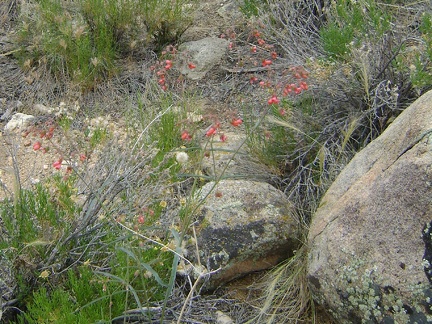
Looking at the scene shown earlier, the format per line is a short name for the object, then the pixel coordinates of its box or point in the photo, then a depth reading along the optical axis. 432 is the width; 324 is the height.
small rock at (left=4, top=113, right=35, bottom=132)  4.18
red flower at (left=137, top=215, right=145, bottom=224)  2.26
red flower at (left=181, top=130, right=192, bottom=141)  2.23
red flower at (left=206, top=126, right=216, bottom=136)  2.08
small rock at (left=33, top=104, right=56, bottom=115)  4.33
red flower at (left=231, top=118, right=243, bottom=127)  2.24
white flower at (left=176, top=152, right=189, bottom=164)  2.14
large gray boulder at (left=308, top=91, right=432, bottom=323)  2.16
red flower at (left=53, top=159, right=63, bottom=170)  2.40
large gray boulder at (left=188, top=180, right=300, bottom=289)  2.86
